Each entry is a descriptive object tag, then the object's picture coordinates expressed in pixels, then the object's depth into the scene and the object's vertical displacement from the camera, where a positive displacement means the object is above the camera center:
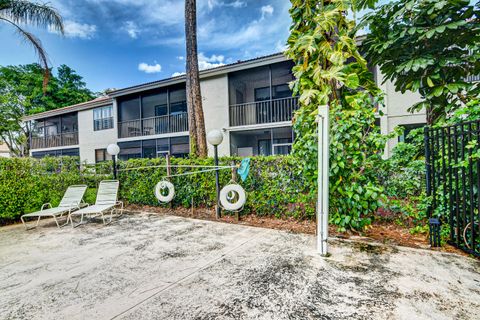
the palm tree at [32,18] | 6.77 +4.46
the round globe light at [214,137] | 4.82 +0.41
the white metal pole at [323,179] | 2.91 -0.33
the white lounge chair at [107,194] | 5.72 -0.98
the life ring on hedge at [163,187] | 5.40 -0.84
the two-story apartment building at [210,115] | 10.30 +2.30
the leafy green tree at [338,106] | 3.42 +0.83
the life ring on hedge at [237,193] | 4.41 -0.83
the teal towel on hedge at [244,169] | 4.65 -0.29
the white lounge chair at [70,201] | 5.06 -1.07
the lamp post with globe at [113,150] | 6.32 +0.23
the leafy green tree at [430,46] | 3.36 +1.77
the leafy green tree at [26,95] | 16.75 +6.34
